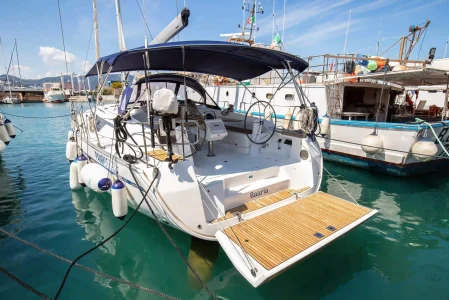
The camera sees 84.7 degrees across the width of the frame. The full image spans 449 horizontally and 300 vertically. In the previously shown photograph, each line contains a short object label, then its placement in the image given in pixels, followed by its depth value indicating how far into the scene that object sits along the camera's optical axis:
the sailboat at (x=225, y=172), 2.89
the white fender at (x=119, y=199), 3.34
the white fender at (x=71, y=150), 6.45
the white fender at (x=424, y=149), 6.69
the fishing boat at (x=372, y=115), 7.01
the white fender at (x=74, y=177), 5.52
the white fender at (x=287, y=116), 9.48
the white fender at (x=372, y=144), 7.36
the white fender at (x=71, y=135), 6.69
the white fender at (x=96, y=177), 3.70
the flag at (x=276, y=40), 13.77
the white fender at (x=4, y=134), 7.80
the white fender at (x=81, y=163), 5.15
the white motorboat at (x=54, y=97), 49.72
